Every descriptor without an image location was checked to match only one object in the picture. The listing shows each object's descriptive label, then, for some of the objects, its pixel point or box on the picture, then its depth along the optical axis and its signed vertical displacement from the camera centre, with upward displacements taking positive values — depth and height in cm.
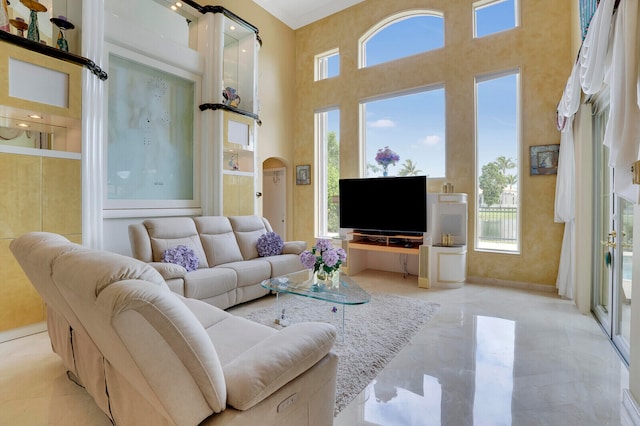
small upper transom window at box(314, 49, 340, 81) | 653 +308
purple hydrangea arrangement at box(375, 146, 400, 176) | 539 +89
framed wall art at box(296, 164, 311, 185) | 670 +73
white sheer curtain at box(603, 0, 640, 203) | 163 +58
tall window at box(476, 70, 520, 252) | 470 +74
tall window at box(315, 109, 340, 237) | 659 +74
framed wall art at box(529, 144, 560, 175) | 430 +71
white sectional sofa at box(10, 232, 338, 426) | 93 -57
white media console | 453 -56
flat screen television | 481 +6
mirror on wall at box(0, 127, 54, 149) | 300 +68
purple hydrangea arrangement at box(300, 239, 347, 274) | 296 -47
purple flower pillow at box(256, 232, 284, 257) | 434 -52
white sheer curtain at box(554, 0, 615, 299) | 202 +94
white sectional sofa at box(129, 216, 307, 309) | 322 -60
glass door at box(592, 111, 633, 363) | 252 -40
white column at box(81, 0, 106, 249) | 338 +86
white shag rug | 220 -115
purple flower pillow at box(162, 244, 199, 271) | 342 -55
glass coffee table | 258 -74
